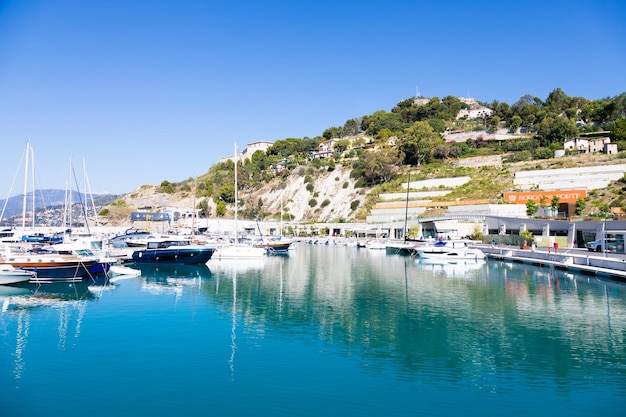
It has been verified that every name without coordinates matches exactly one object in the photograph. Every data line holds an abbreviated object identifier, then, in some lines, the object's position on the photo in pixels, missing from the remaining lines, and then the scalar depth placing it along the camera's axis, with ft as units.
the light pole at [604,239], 114.60
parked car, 125.70
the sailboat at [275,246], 175.94
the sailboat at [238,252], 148.77
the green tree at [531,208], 187.11
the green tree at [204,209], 374.22
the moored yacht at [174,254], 130.21
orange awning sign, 192.65
